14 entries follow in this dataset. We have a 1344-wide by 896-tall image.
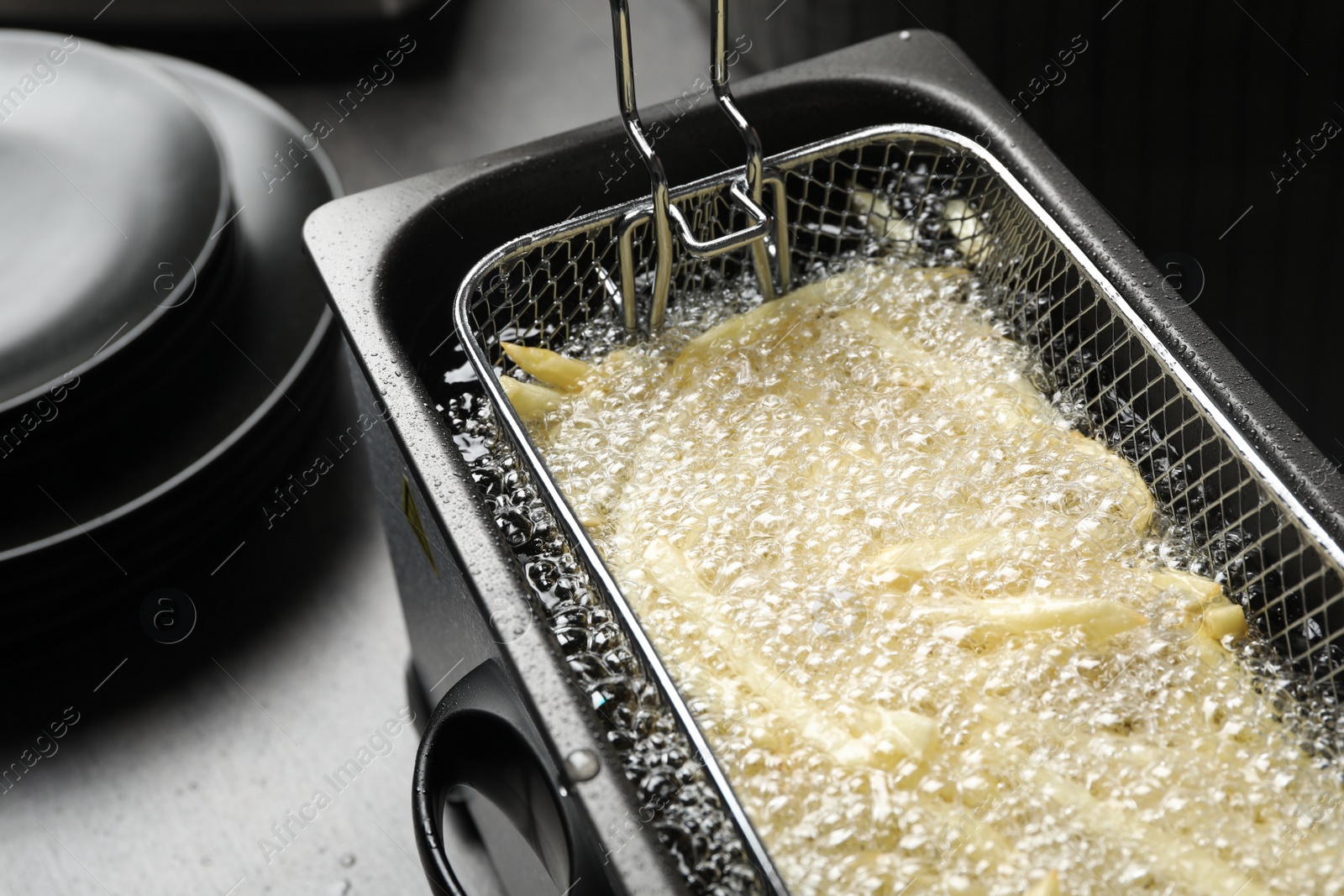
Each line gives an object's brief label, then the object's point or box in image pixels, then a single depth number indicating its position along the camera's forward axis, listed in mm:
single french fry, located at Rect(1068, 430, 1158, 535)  535
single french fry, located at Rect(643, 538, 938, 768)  453
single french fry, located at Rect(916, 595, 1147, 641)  485
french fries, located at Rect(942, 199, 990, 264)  653
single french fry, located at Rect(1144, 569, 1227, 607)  499
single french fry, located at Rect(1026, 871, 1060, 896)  414
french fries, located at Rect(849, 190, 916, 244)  684
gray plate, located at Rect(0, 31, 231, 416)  758
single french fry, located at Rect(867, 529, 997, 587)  516
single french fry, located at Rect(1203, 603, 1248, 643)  494
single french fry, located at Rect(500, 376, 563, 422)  584
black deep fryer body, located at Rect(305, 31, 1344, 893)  445
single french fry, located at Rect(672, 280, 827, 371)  617
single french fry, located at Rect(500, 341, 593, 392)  599
